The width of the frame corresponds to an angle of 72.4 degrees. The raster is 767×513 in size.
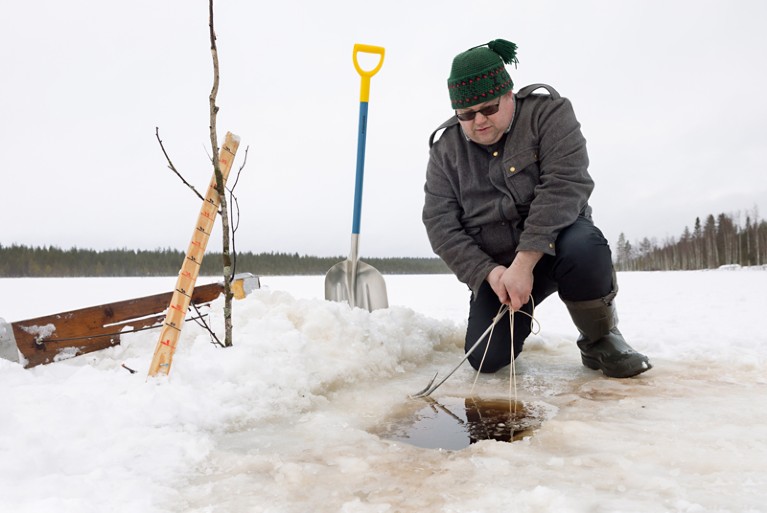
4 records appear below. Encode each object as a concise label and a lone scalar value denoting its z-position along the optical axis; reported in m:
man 2.44
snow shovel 4.06
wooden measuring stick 2.20
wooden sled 2.69
